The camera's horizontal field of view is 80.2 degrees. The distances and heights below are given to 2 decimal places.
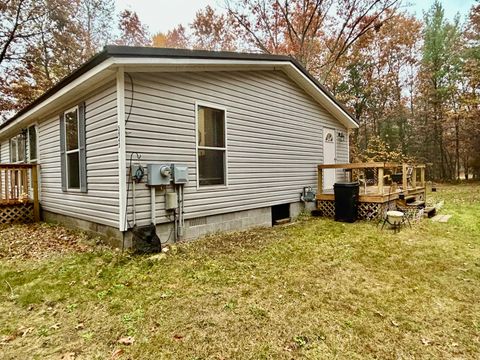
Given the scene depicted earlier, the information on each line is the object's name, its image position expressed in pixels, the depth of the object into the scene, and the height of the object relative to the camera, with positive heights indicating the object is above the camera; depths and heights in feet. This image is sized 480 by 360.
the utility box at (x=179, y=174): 16.28 -0.12
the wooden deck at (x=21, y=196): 23.44 -2.04
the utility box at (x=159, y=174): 15.35 -0.14
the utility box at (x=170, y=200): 16.22 -1.60
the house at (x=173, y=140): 15.01 +2.12
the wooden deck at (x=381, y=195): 23.43 -2.23
